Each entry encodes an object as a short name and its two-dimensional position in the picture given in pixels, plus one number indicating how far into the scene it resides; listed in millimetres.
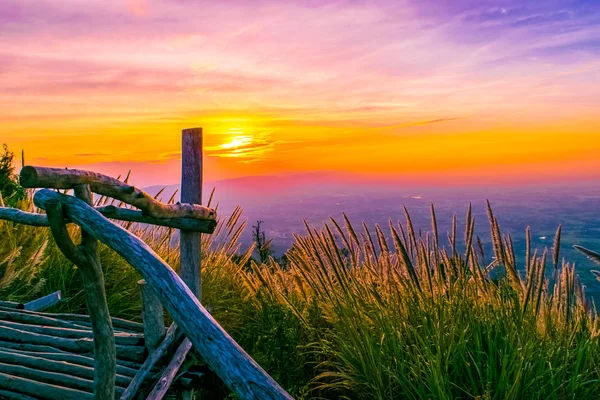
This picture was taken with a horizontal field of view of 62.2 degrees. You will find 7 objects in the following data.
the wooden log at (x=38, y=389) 2996
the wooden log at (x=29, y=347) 3539
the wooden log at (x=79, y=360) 3246
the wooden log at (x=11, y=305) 4146
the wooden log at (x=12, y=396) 3098
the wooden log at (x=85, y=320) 3967
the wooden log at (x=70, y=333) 3520
